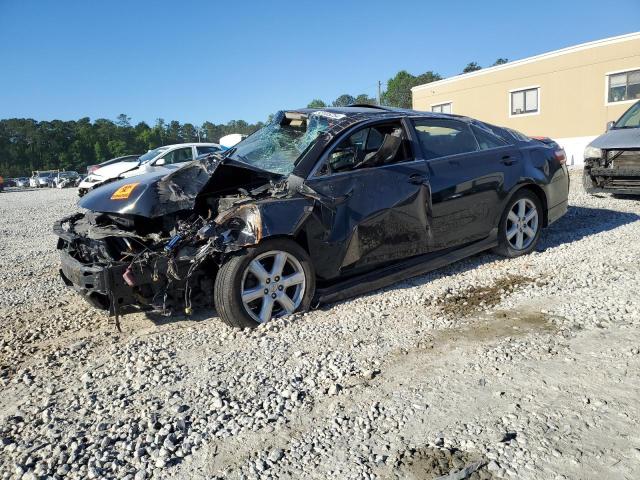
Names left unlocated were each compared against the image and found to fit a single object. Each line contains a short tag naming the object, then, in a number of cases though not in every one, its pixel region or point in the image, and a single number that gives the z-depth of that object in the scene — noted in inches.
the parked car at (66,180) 1598.7
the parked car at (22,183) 1971.0
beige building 722.2
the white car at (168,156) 533.3
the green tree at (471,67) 3582.7
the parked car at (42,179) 1818.4
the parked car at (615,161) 311.4
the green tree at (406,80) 3302.2
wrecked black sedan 146.6
